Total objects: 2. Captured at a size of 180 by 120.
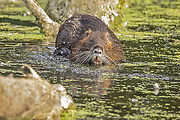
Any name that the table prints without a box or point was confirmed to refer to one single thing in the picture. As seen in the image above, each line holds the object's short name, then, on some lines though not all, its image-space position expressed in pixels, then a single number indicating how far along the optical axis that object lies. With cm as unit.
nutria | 1598
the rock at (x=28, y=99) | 721
